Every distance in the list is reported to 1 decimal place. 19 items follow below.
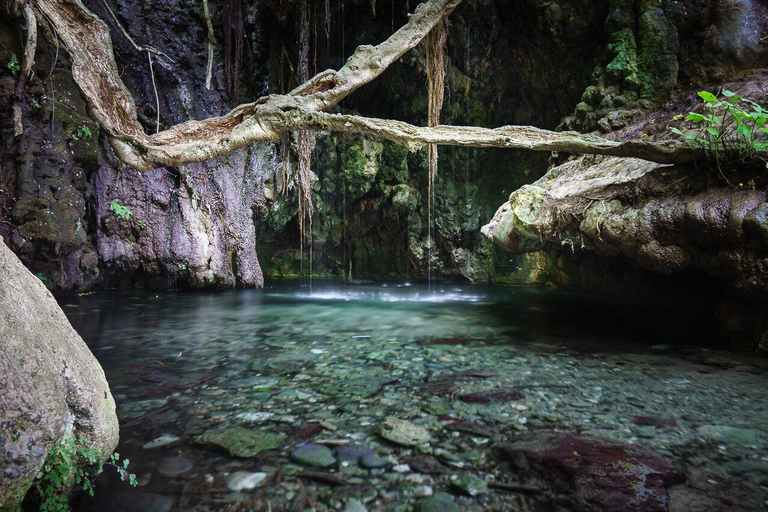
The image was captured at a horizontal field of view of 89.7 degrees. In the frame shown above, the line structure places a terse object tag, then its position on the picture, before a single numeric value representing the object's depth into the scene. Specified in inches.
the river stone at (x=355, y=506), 65.8
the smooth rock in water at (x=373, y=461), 78.3
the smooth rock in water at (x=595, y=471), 66.7
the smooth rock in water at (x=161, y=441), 84.3
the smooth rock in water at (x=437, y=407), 102.7
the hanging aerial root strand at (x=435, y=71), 258.8
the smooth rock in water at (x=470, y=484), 70.5
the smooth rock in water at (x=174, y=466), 74.7
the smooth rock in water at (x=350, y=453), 80.5
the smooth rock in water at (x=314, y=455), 79.3
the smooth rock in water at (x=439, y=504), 66.1
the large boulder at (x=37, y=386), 46.9
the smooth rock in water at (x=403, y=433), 87.6
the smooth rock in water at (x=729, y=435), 88.0
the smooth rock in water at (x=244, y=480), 70.9
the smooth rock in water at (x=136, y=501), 64.1
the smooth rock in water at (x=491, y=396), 110.3
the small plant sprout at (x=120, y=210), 335.6
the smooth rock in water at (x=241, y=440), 83.5
